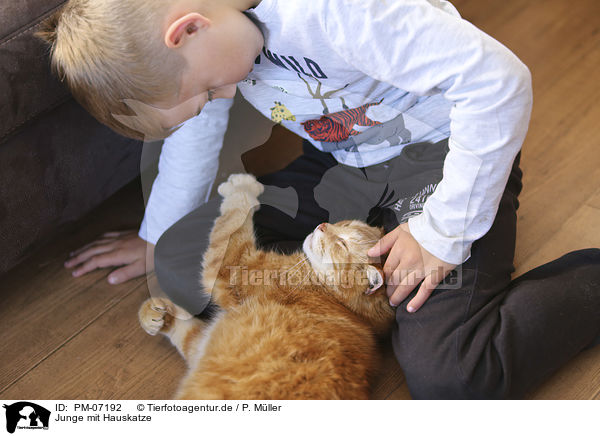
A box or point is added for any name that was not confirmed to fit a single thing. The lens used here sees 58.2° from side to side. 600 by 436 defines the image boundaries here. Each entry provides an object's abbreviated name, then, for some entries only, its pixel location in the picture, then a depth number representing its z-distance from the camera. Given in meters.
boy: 0.74
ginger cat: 0.83
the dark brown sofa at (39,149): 0.89
